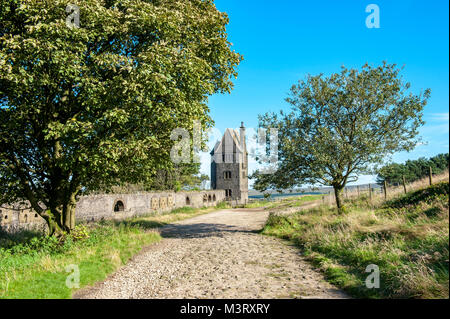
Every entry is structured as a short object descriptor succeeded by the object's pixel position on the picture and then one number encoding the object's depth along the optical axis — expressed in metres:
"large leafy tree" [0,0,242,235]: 10.23
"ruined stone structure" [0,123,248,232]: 17.52
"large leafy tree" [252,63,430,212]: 15.92
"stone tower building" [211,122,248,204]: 57.66
